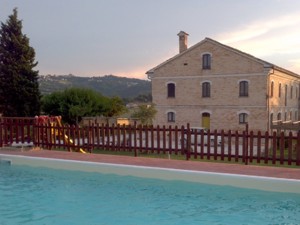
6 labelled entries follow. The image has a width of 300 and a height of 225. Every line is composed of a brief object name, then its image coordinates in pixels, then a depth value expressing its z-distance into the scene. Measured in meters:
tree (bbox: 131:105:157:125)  28.12
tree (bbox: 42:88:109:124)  30.69
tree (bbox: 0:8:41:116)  28.44
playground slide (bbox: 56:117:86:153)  14.90
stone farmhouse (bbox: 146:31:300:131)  28.53
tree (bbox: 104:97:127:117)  34.44
